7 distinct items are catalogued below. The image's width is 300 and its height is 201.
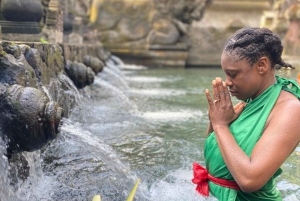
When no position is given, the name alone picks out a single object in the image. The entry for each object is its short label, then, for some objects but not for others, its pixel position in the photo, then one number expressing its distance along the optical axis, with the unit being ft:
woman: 4.96
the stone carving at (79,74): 16.78
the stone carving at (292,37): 56.03
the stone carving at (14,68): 7.89
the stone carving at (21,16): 17.01
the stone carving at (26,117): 6.97
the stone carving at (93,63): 23.49
